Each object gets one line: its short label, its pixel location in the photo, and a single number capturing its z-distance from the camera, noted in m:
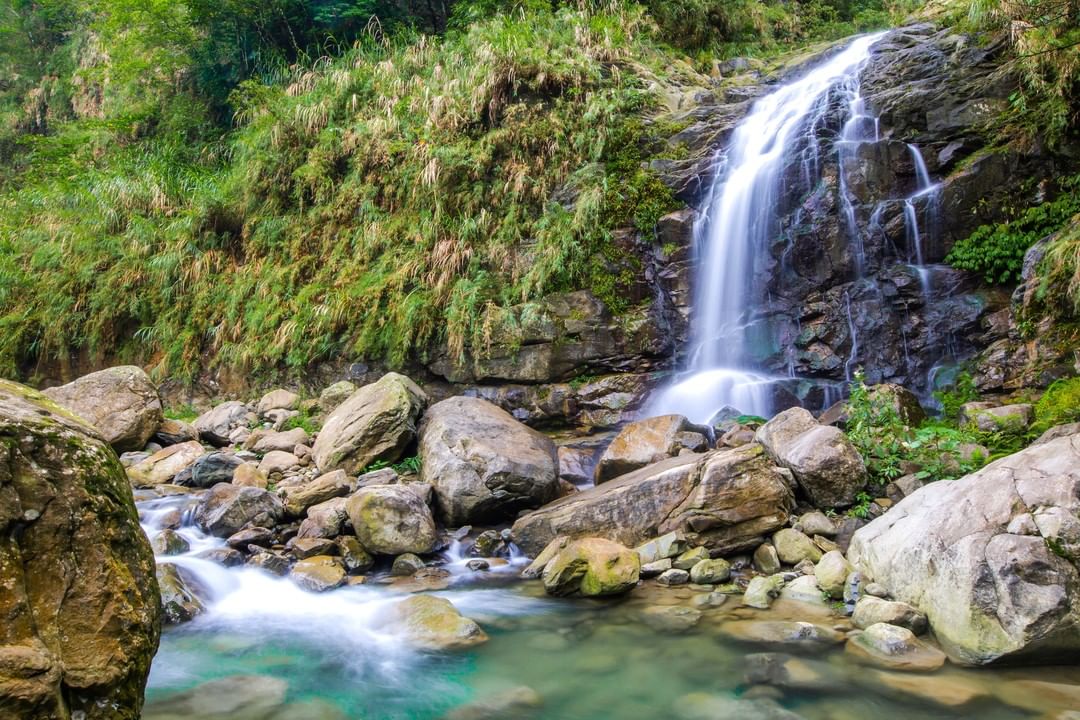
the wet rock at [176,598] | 4.68
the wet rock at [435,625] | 4.33
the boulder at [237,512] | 6.17
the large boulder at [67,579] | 2.02
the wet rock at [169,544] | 5.75
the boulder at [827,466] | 5.55
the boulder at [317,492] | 6.44
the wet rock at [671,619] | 4.39
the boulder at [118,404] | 8.82
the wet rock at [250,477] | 7.28
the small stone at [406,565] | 5.63
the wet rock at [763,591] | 4.61
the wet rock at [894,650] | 3.66
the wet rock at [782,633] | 4.03
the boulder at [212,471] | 7.72
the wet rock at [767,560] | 5.12
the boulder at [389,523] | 5.80
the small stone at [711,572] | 5.07
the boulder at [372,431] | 7.62
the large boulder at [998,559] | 3.47
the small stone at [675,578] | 5.09
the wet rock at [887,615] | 3.95
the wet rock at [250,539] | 5.88
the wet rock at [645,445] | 6.94
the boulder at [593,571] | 4.89
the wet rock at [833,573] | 4.57
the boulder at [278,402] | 10.59
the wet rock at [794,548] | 5.13
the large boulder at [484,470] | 6.49
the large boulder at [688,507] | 5.36
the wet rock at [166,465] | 7.91
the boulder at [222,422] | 9.63
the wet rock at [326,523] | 5.99
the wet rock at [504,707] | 3.54
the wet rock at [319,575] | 5.29
